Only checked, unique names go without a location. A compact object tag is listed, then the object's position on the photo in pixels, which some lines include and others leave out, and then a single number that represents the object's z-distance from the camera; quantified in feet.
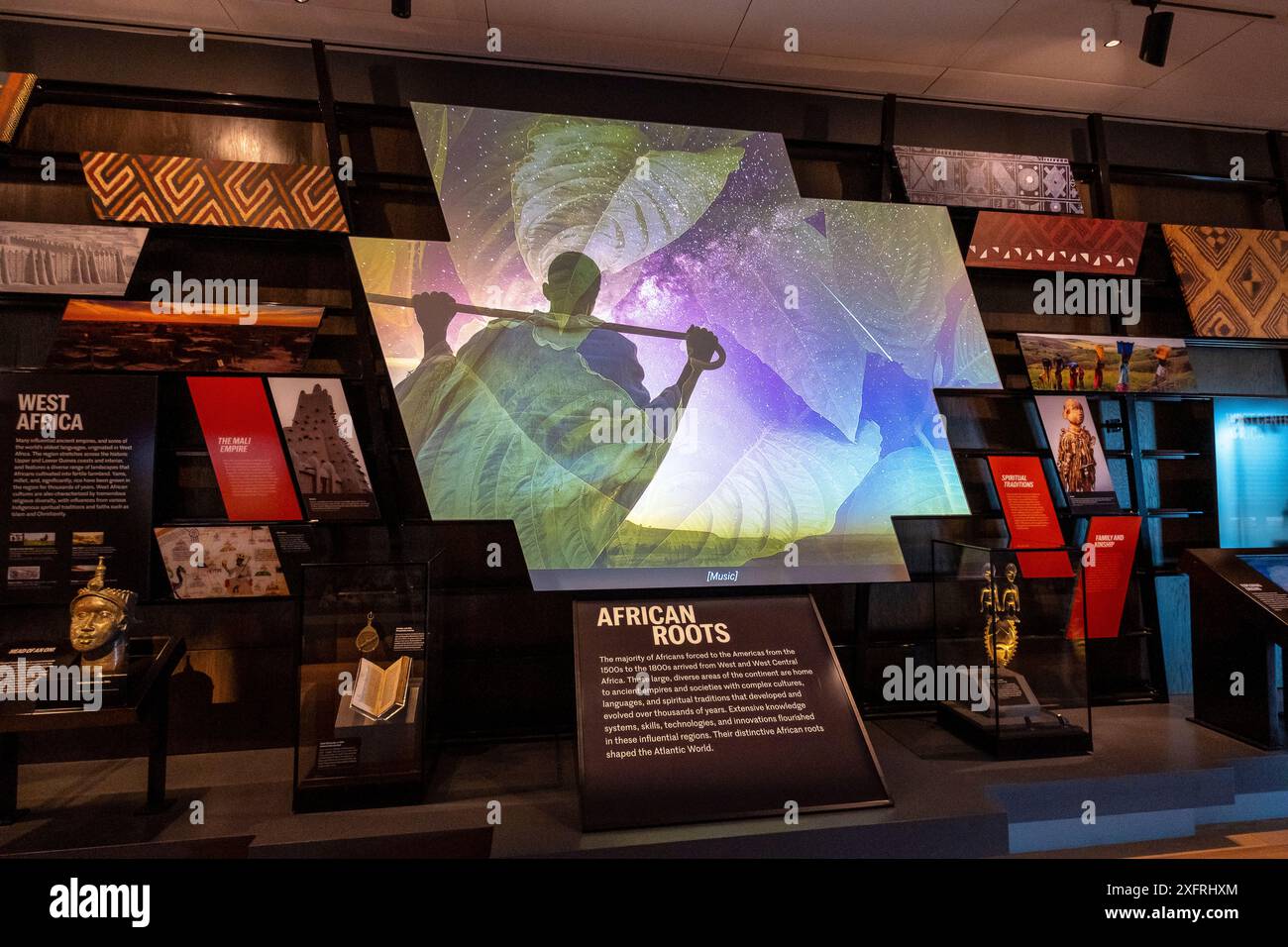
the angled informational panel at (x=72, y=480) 8.70
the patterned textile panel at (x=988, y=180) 10.88
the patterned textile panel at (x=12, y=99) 8.94
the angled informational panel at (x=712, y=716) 7.40
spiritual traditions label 10.78
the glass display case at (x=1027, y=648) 9.21
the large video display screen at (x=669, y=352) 9.50
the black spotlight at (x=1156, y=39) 8.81
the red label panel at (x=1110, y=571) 11.02
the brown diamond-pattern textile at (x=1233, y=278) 11.63
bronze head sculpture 7.43
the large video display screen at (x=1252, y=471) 12.05
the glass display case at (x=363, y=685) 7.67
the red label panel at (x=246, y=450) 9.08
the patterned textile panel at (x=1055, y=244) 11.05
